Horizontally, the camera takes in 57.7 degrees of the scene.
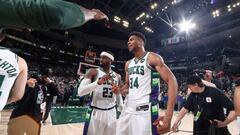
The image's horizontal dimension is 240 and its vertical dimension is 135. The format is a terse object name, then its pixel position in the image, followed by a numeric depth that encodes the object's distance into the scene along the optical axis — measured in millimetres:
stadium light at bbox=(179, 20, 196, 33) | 19672
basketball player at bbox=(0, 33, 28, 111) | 1253
